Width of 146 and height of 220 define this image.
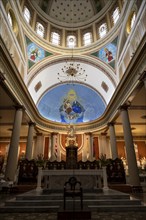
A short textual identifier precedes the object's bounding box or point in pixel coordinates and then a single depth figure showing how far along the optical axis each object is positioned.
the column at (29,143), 14.57
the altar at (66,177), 6.94
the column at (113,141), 15.20
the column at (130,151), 9.54
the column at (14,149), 9.74
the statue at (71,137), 17.91
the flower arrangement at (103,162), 8.02
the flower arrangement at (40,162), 7.86
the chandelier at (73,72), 18.06
